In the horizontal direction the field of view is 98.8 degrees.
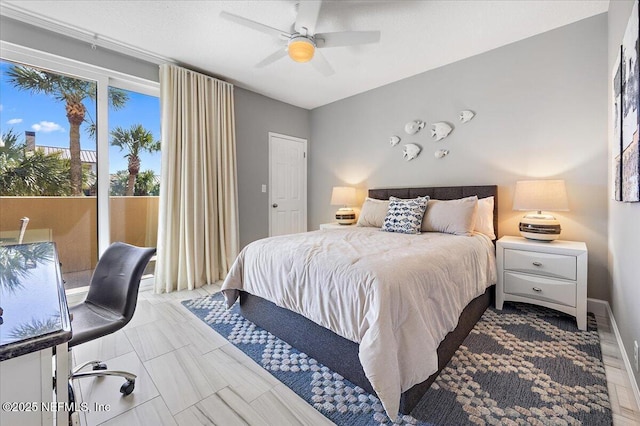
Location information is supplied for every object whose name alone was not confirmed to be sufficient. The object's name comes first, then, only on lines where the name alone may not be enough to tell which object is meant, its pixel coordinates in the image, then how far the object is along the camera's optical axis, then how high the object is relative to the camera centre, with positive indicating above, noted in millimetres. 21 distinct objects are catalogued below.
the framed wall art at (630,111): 1363 +530
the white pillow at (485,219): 2762 -112
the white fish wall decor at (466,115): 3117 +1064
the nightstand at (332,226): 3884 -258
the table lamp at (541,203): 2346 +42
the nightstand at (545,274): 2178 -566
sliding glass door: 2471 +523
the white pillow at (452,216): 2643 -82
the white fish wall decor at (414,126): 3549 +1066
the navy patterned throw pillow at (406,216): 2810 -82
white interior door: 4430 +409
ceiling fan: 2061 +1429
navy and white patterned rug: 1354 -1008
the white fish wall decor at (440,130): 3285 +952
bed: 1292 -684
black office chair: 1437 -538
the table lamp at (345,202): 4078 +96
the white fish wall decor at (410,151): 3573 +757
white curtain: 3131 +317
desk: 567 -329
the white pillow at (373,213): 3318 -58
